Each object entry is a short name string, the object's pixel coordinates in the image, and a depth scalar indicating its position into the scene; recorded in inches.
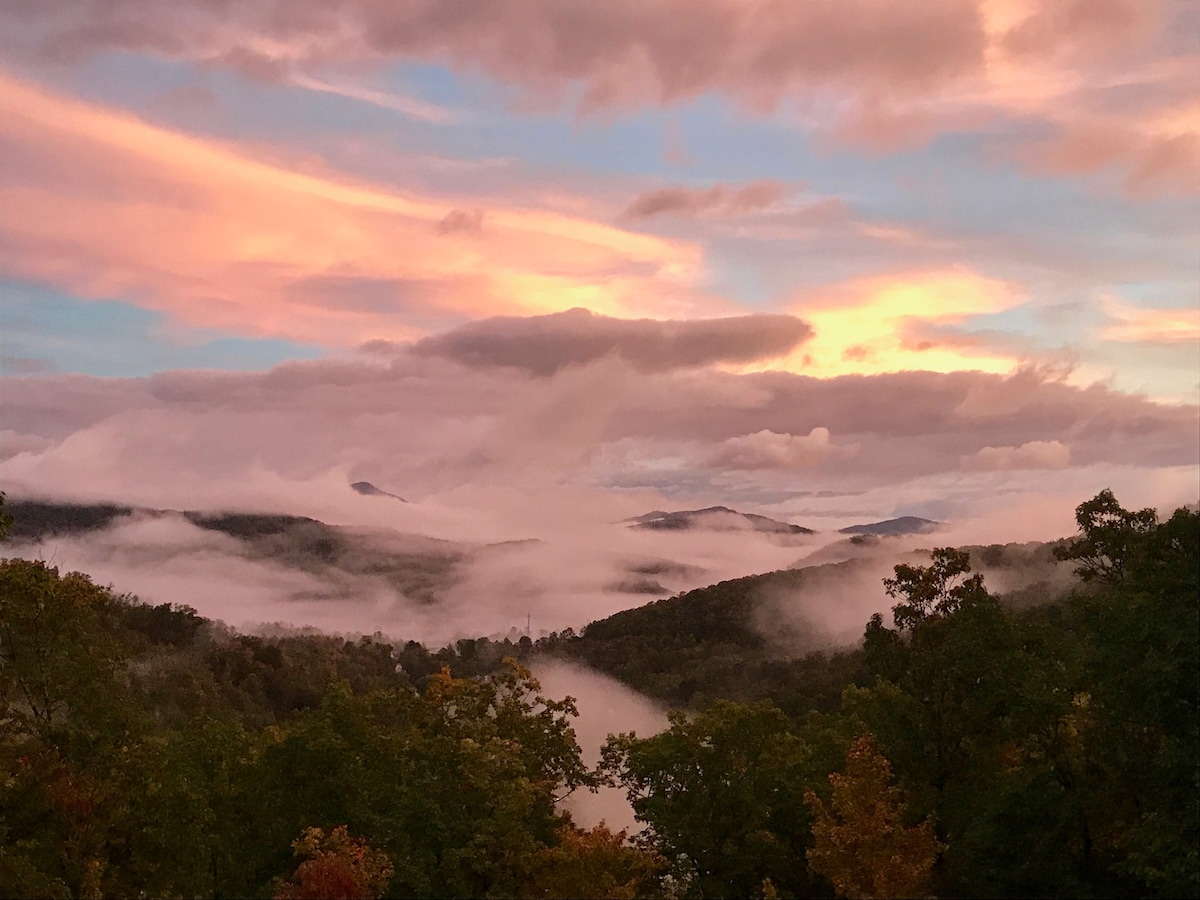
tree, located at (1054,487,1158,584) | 1803.6
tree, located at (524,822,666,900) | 1510.8
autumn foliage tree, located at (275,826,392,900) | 1398.9
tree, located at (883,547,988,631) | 1621.6
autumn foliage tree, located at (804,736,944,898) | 1416.1
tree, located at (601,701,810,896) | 1688.0
